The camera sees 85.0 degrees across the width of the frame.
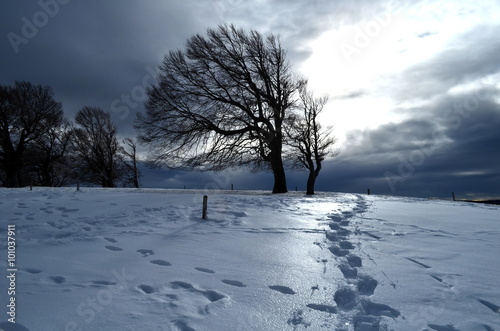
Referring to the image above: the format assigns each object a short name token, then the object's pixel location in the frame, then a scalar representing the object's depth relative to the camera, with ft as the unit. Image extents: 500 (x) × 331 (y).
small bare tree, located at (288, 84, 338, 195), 81.35
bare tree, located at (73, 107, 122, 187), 106.22
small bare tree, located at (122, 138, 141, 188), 110.73
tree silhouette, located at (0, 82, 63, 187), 86.28
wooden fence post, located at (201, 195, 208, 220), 24.40
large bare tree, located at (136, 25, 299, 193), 61.82
